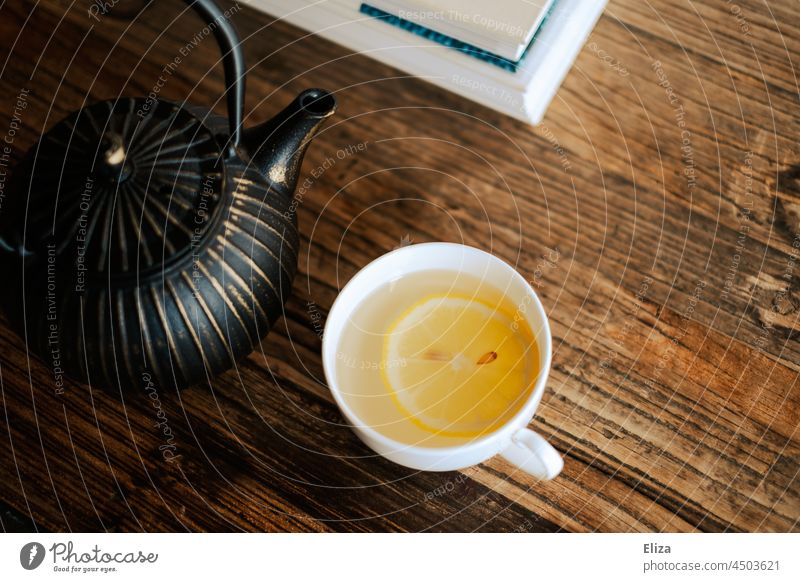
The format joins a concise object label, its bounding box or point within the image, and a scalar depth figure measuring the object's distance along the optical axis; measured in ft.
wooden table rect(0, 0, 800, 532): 1.52
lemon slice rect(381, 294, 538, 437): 1.39
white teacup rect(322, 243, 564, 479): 1.30
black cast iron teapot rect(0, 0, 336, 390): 1.27
